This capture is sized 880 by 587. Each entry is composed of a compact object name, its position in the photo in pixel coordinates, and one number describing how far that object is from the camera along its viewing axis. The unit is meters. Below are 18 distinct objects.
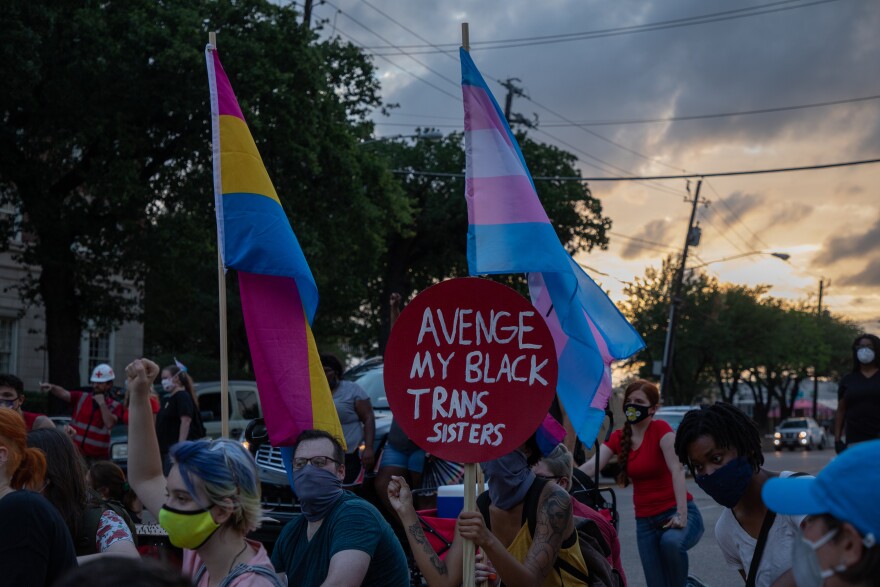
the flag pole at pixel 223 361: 5.75
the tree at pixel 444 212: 45.97
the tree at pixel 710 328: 58.28
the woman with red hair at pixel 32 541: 3.64
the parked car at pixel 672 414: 27.91
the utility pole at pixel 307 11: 29.61
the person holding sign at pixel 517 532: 4.68
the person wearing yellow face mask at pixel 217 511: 3.71
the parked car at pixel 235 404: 16.12
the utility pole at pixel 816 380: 78.93
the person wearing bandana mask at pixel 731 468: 3.96
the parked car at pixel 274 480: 10.04
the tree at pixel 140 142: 21.28
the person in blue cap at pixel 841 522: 2.17
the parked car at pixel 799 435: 53.00
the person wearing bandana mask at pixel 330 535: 4.63
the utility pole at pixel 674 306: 45.09
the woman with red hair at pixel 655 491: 7.00
